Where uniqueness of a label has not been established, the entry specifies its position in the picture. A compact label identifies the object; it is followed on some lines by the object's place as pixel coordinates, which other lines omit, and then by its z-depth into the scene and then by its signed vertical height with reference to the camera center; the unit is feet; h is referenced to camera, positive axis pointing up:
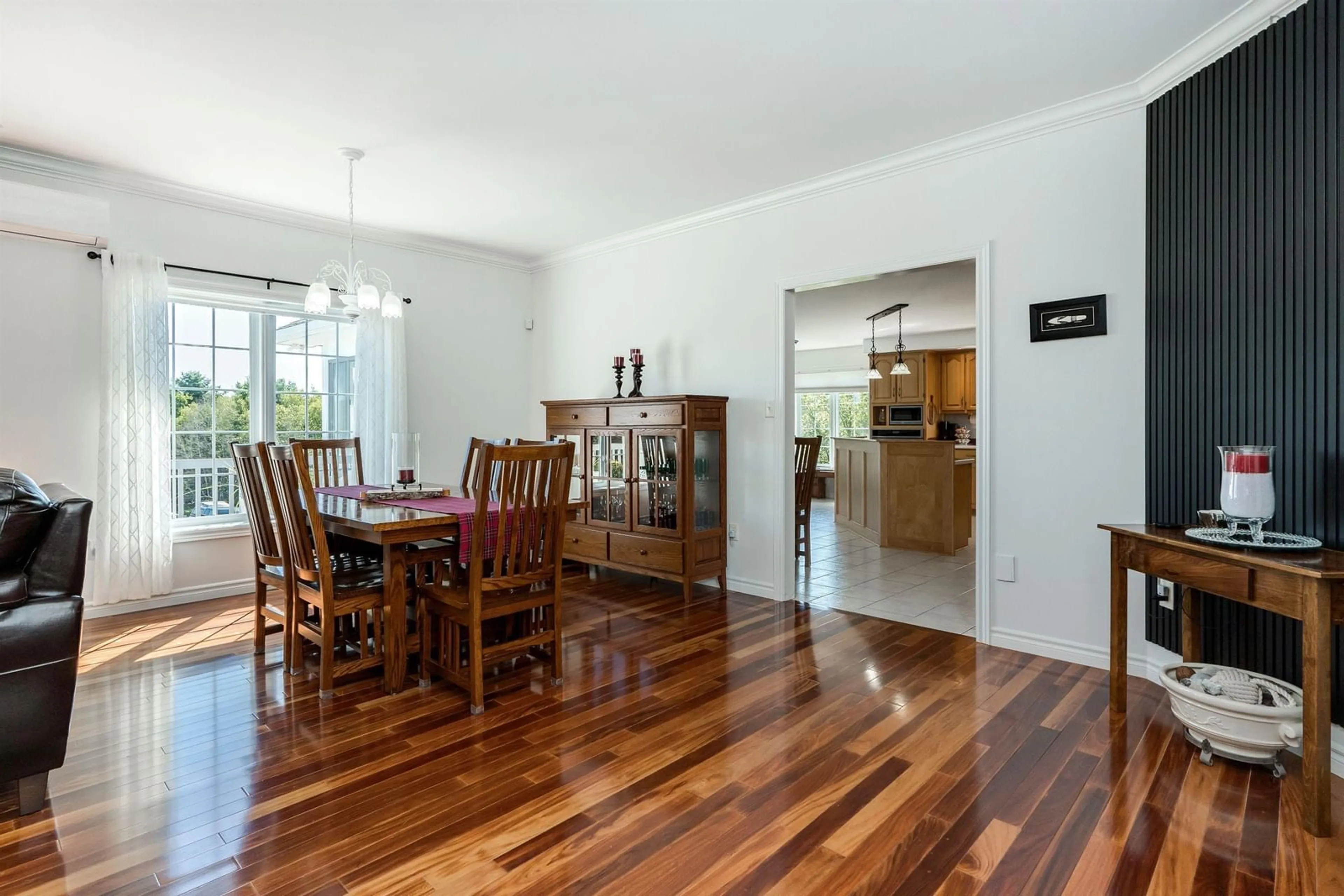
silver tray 6.82 -0.97
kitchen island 19.35 -1.42
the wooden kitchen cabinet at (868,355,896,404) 32.60 +2.85
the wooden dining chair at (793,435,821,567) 16.81 -0.74
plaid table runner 9.11 -0.95
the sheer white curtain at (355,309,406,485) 16.43 +1.41
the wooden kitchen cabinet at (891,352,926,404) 31.71 +2.93
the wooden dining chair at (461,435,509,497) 12.71 -0.40
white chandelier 11.47 +2.57
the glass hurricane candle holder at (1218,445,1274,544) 7.02 -0.42
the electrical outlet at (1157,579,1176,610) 9.52 -2.05
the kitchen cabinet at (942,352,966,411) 31.01 +2.95
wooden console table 6.06 -1.37
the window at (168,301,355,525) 14.52 +1.32
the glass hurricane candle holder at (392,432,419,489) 11.99 -0.16
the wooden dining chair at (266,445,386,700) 9.02 -1.90
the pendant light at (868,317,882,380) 29.09 +4.10
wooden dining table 8.75 -1.14
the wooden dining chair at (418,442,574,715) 8.84 -1.71
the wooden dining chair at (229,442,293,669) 9.91 -1.32
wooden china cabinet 14.56 -0.79
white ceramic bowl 6.91 -2.86
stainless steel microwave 31.35 +1.45
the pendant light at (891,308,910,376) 28.19 +3.95
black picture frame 10.27 +1.95
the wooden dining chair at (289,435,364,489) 13.61 -0.28
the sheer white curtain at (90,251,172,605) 12.99 +0.19
